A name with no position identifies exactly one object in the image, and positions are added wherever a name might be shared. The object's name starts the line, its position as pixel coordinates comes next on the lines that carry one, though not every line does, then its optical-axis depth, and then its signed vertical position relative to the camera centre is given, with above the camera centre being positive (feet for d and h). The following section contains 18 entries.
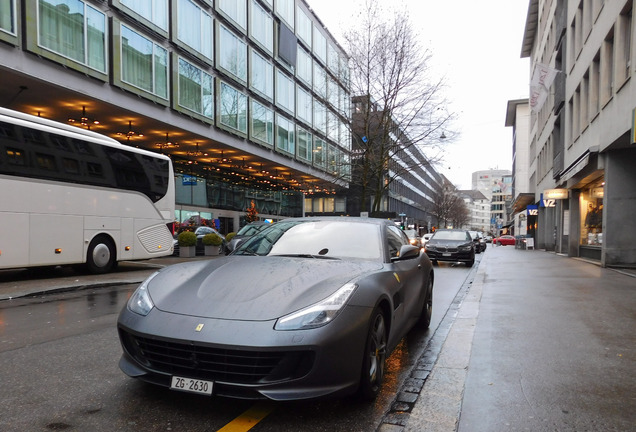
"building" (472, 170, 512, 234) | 439.63 +4.95
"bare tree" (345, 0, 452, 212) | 76.02 +19.18
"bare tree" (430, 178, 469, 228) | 287.28 +0.30
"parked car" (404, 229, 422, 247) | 104.55 -6.43
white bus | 32.58 +0.37
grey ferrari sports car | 9.46 -2.69
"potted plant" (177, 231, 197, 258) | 69.26 -6.02
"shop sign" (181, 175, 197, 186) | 103.60 +5.18
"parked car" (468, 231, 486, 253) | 102.94 -8.72
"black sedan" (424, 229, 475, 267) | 58.34 -5.62
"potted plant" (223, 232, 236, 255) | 77.16 -5.72
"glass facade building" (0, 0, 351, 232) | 53.93 +18.52
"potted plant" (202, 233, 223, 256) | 71.97 -6.21
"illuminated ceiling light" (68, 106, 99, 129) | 67.05 +12.24
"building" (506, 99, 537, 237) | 220.68 +29.79
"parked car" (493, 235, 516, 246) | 174.14 -13.23
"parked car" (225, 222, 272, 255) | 58.84 -3.36
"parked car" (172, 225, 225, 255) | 73.97 -5.48
